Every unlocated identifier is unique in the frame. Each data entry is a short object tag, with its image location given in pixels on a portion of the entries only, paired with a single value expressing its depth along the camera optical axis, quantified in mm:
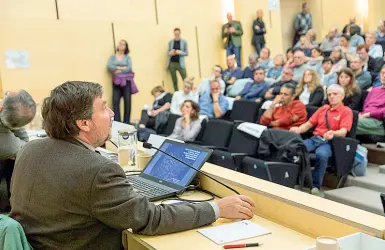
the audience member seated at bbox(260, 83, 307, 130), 4336
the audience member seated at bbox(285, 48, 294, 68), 5993
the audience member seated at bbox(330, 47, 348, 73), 6064
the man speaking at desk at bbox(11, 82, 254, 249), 1389
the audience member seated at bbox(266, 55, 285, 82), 6414
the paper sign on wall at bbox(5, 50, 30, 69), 6793
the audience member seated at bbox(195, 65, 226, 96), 5961
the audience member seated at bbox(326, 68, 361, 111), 4453
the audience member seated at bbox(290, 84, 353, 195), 3709
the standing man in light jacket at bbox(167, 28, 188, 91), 7988
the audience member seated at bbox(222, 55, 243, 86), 6870
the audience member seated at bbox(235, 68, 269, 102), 5860
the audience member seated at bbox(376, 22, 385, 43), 7433
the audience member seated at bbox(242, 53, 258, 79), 6864
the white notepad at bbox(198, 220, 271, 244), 1429
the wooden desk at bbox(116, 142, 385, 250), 1309
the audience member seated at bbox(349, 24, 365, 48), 7516
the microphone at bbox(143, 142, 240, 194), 1756
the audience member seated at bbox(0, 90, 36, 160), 2389
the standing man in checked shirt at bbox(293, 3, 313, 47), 10297
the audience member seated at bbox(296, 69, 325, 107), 4699
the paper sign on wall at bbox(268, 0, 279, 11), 9391
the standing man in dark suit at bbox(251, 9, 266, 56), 8992
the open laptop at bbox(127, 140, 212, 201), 1906
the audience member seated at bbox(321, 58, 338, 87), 5483
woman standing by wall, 7449
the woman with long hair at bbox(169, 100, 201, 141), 4648
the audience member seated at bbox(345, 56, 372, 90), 5032
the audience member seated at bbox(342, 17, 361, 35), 8699
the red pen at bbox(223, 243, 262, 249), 1362
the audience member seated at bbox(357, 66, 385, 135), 4207
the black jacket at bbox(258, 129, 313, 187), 3523
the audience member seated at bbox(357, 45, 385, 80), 5707
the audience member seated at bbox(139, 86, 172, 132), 5445
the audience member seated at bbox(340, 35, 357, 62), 6785
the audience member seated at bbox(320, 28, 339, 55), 8266
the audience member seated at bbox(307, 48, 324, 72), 5938
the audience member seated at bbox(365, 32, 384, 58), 6550
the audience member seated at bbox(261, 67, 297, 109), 5277
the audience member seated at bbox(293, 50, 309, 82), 5793
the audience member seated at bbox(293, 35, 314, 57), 7641
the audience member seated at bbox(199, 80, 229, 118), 5477
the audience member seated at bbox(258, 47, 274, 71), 7056
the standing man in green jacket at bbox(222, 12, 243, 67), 8672
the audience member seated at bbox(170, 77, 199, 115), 5840
